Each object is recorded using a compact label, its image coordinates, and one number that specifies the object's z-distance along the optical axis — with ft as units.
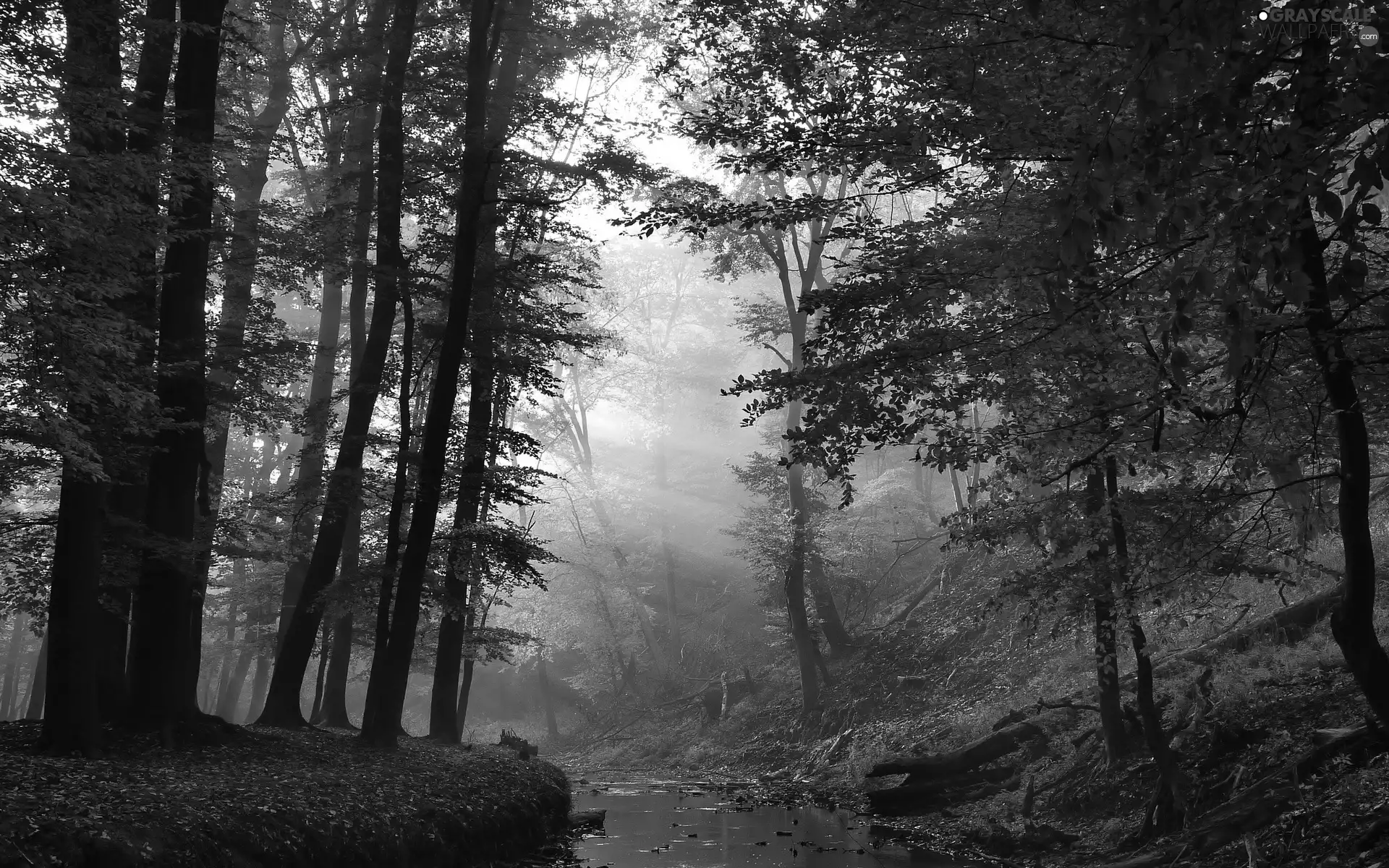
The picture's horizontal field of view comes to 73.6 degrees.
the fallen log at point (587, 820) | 44.65
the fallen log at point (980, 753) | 49.67
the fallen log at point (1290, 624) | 43.32
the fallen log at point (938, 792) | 47.24
